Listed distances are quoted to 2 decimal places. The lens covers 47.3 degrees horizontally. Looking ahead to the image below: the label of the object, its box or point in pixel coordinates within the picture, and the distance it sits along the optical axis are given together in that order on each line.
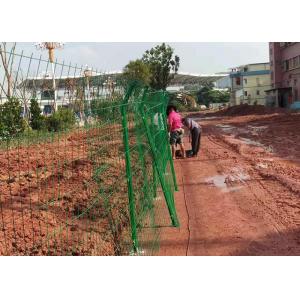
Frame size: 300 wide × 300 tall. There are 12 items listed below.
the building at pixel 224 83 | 88.45
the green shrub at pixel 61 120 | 6.16
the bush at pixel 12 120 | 5.55
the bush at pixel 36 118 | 5.03
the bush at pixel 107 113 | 4.50
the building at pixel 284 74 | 30.62
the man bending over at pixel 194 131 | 9.37
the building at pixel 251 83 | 49.59
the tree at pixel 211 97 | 61.50
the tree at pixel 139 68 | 27.08
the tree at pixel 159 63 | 30.18
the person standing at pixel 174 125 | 8.83
